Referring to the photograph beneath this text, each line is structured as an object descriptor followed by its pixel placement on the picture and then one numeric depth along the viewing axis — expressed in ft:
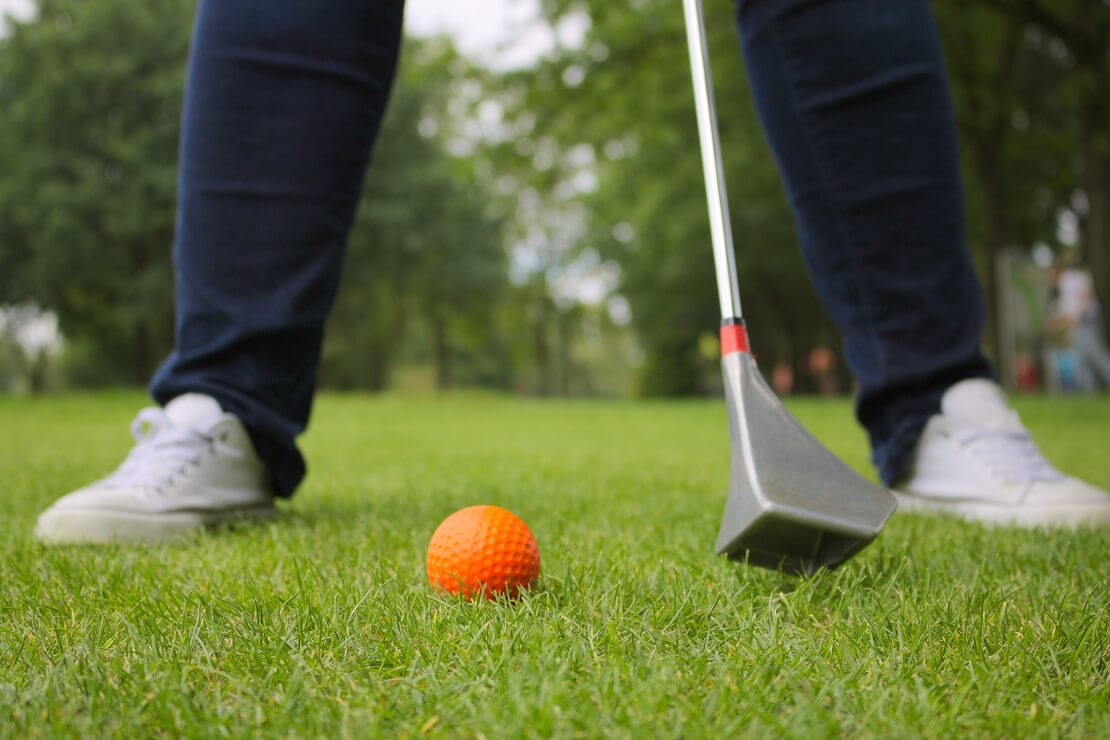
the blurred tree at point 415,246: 73.15
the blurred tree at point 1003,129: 36.96
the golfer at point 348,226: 5.98
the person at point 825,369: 87.56
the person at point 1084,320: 36.11
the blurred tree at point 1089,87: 31.45
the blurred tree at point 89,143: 62.75
